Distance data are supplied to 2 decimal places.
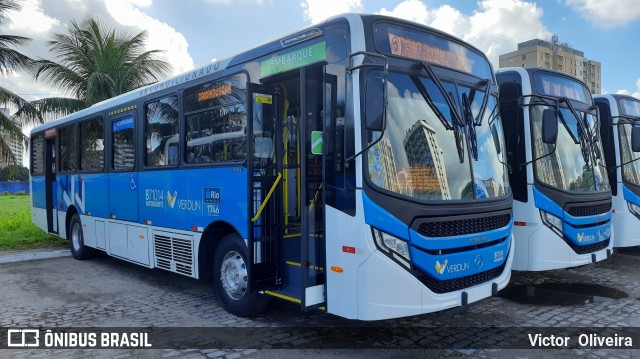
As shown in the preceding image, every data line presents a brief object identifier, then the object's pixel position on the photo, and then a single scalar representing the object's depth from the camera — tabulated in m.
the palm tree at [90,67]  17.14
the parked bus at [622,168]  9.20
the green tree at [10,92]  16.42
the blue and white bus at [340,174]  4.40
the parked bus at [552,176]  6.82
